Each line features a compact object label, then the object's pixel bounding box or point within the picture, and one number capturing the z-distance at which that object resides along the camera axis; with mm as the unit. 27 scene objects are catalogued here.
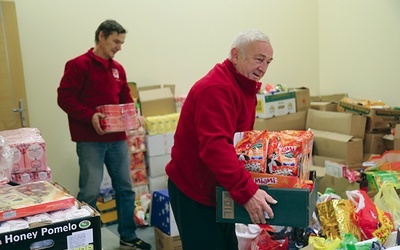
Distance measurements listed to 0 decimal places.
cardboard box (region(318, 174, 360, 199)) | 3295
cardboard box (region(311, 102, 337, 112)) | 4312
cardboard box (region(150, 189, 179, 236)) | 2931
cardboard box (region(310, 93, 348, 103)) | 4828
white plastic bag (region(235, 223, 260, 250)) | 2428
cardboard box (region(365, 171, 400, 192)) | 2955
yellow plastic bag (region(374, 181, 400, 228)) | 2682
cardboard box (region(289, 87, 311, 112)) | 4289
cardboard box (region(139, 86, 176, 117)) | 3998
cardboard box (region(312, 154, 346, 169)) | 3708
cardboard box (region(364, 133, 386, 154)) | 3742
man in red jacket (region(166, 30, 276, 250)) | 1520
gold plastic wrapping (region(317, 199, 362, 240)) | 2355
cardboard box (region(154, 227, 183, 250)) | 2922
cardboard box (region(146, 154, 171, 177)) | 3941
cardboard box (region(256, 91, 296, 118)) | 4082
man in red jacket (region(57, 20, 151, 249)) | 2904
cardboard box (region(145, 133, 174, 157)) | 3906
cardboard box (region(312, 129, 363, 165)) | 3680
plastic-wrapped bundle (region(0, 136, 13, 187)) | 1666
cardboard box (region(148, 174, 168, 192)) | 3961
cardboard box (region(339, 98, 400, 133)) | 3719
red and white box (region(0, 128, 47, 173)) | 1810
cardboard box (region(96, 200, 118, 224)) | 3740
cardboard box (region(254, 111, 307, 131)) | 4098
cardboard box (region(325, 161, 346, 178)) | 3361
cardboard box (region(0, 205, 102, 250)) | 1193
